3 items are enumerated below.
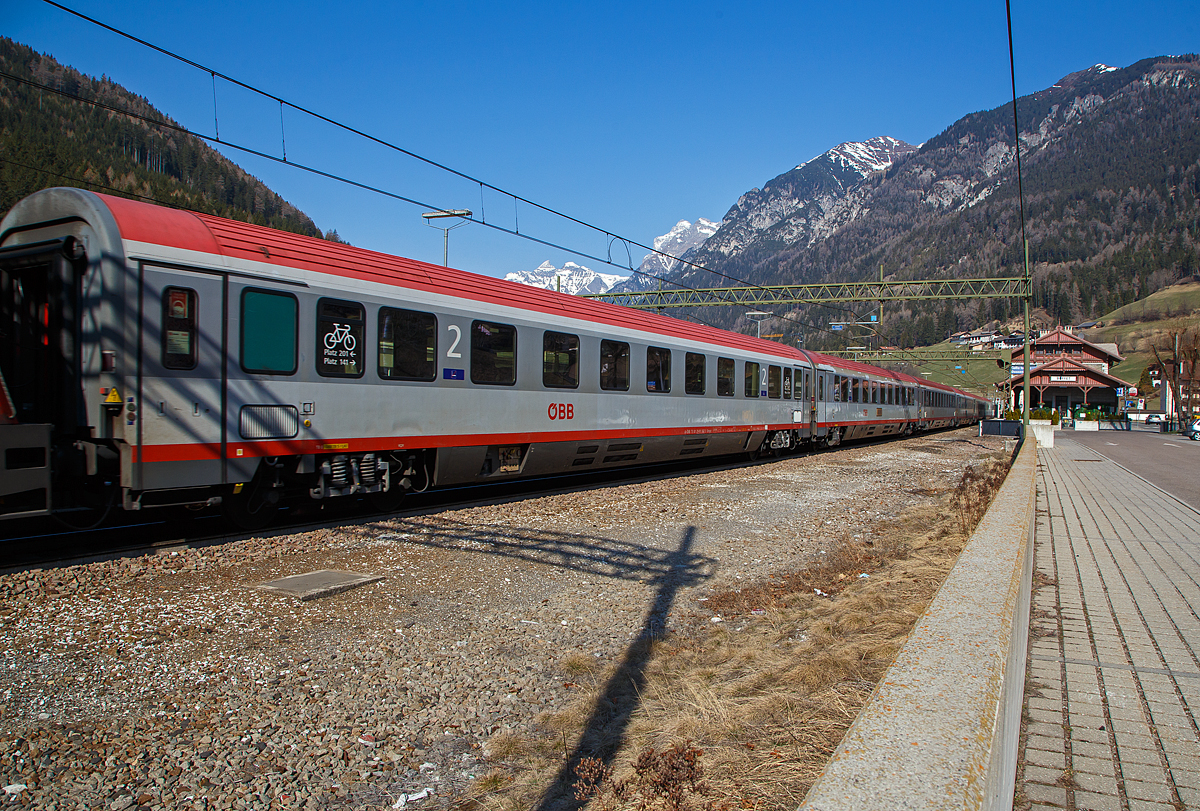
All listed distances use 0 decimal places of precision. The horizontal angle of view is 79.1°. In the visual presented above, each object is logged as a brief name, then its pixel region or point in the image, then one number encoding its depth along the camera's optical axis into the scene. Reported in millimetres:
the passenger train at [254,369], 6961
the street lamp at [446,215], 19325
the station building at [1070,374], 86875
